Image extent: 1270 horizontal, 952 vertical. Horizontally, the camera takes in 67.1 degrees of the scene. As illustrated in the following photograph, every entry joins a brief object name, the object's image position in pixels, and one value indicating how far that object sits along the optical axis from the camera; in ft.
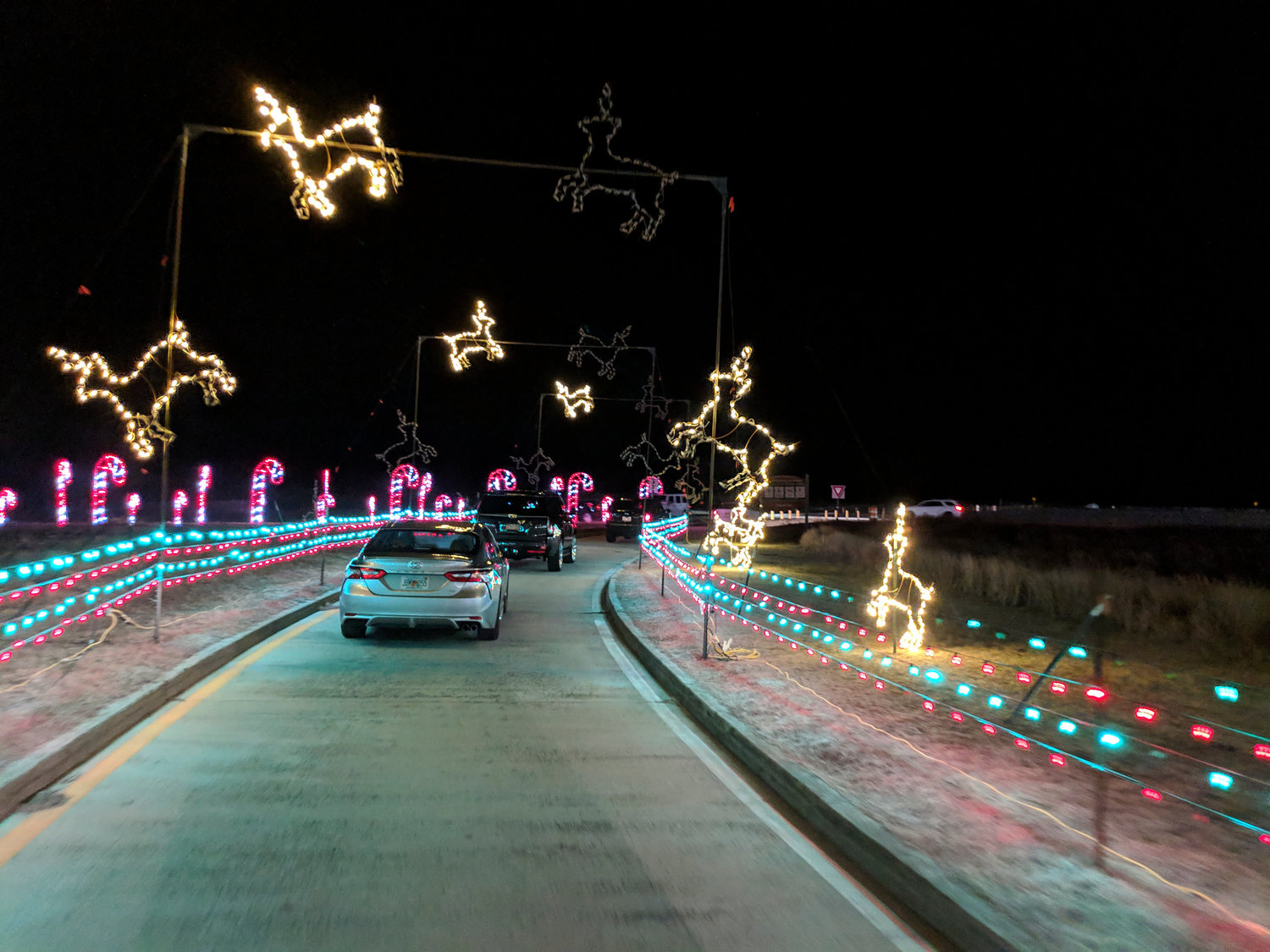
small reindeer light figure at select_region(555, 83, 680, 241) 37.17
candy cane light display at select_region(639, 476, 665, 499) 148.51
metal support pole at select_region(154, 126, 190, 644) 34.64
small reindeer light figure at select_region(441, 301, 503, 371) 59.52
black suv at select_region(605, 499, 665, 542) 140.46
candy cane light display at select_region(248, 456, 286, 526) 111.65
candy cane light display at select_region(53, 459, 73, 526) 99.78
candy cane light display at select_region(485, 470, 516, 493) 181.27
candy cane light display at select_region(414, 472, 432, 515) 138.51
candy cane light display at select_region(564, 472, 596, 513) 202.76
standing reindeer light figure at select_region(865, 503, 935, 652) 39.04
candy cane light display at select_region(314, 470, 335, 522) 110.52
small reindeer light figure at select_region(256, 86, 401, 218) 33.14
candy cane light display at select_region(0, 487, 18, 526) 93.25
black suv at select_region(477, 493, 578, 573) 81.51
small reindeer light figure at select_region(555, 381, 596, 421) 82.28
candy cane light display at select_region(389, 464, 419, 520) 124.98
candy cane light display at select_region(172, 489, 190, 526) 110.73
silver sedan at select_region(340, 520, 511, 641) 38.68
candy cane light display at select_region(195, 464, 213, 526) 112.27
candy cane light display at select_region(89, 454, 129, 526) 98.78
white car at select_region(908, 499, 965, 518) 203.00
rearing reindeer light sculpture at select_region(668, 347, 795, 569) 68.23
